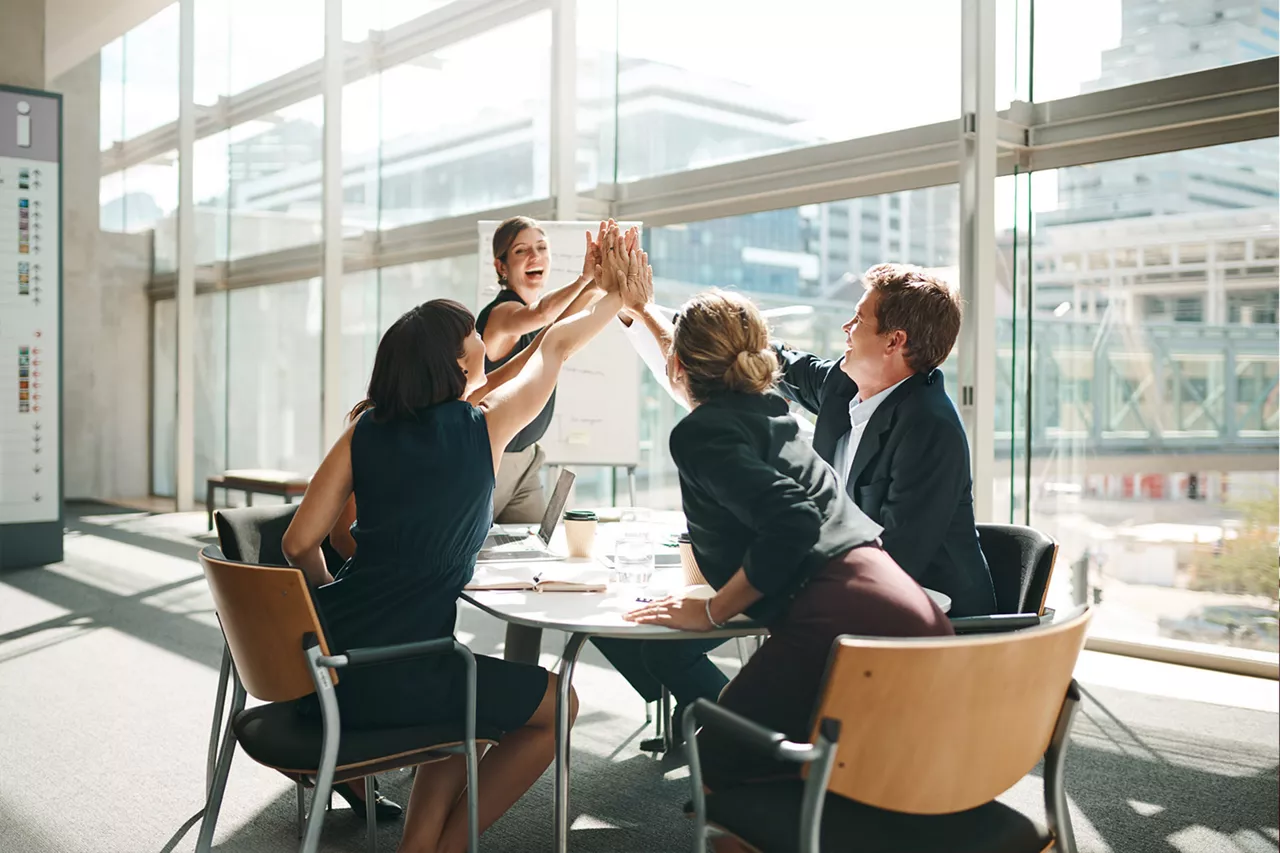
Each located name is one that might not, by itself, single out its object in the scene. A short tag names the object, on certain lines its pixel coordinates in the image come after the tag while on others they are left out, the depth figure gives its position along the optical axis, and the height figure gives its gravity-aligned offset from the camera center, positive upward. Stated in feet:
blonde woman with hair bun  6.01 -0.71
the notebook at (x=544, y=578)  7.79 -1.23
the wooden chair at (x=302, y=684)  6.72 -1.74
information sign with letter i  22.57 +1.89
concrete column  22.95 +7.81
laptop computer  9.26 -1.16
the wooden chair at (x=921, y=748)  4.98 -1.60
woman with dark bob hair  7.30 -0.85
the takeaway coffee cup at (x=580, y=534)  9.12 -1.00
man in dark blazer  7.82 -0.17
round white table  6.67 -1.29
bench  25.79 -1.73
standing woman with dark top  11.76 +1.01
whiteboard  19.07 +0.15
